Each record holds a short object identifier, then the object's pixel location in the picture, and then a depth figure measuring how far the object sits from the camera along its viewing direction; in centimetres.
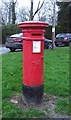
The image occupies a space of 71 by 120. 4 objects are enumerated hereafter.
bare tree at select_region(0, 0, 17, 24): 1746
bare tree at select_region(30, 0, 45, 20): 1645
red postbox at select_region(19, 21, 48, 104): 176
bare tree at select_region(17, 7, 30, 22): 1881
